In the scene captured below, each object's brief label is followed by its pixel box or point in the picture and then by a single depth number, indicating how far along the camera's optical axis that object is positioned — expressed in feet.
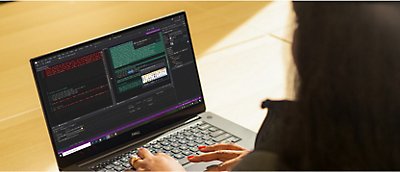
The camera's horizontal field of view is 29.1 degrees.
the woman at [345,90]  2.69
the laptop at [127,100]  4.93
